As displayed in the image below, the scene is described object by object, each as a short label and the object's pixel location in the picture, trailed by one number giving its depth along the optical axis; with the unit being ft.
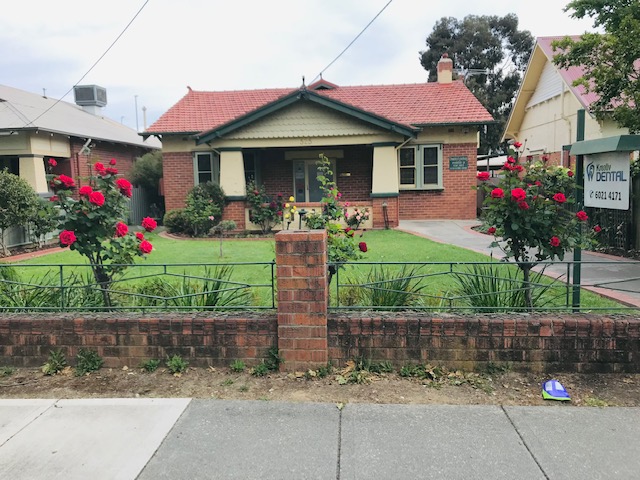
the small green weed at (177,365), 15.51
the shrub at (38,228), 40.57
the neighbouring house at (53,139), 58.34
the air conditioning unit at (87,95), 88.94
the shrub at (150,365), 15.67
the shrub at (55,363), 15.79
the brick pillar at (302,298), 14.87
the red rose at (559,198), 15.70
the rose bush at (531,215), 16.34
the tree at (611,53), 29.58
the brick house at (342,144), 51.85
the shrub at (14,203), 38.34
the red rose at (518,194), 15.47
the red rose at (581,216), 15.71
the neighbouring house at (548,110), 59.14
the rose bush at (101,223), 17.13
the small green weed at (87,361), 15.83
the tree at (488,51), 130.62
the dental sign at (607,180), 15.02
